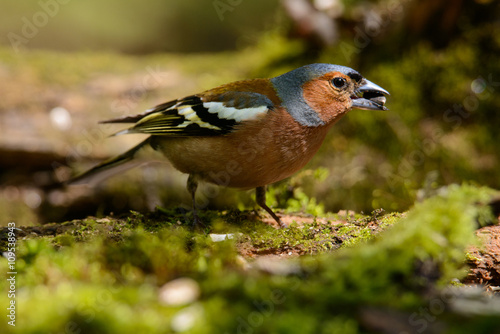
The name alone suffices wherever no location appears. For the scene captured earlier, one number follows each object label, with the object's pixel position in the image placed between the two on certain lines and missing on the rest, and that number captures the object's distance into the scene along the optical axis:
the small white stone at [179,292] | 3.47
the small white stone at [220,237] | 5.85
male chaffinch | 6.62
